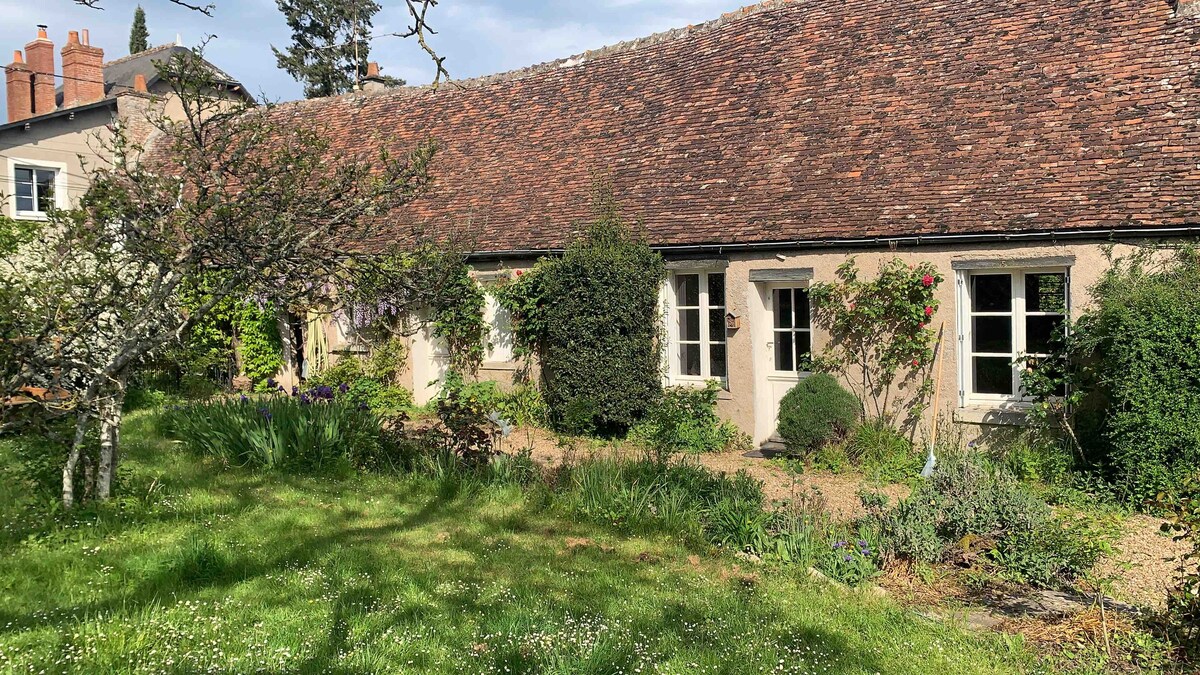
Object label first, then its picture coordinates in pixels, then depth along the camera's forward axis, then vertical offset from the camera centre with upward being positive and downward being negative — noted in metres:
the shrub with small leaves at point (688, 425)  11.25 -1.35
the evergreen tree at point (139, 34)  36.47 +12.92
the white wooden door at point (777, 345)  11.38 -0.29
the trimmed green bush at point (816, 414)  10.13 -1.09
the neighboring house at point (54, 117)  17.84 +4.71
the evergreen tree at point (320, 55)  35.22 +11.58
